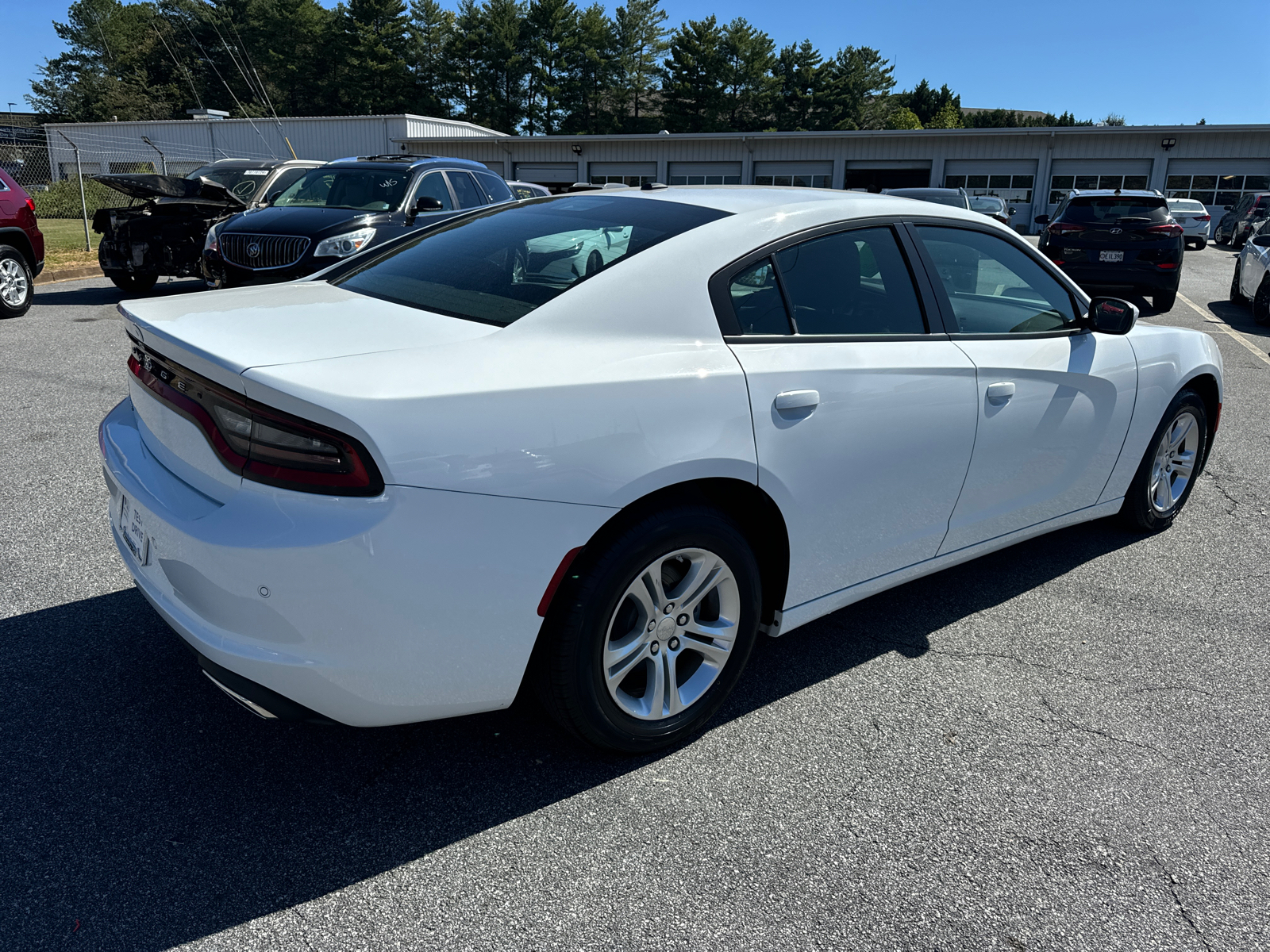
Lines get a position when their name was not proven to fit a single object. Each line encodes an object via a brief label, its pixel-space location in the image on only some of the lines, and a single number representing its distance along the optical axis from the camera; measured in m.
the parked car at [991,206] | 24.64
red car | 10.25
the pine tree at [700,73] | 73.88
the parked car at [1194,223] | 29.27
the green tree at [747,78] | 74.19
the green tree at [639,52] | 79.94
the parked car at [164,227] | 11.35
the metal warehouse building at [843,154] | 39.31
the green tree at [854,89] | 77.44
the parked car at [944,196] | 19.12
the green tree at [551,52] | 76.25
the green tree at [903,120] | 87.75
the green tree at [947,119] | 94.56
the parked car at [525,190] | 13.86
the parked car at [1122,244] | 12.95
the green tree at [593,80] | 77.75
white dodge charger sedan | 2.06
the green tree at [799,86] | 77.12
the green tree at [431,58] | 75.94
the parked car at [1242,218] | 28.70
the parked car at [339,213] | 9.25
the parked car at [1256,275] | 13.04
